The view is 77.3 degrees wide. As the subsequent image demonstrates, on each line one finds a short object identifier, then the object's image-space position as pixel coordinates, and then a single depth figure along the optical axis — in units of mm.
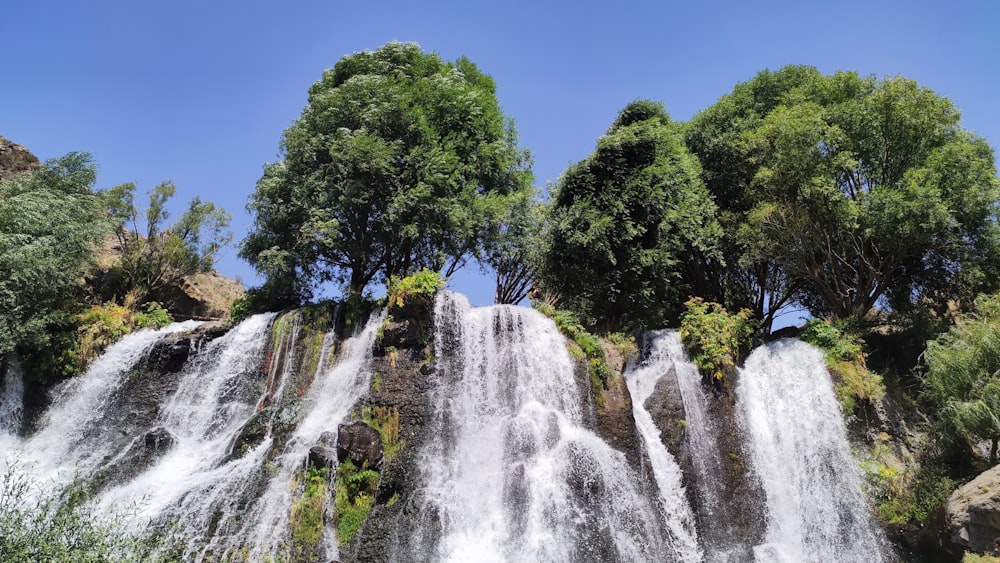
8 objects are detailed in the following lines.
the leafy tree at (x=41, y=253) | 18672
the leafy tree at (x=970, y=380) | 13469
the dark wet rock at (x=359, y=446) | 15555
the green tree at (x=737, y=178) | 24000
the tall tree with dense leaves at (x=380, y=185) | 22516
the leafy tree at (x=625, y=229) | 21578
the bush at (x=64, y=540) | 10000
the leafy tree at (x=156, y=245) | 24547
